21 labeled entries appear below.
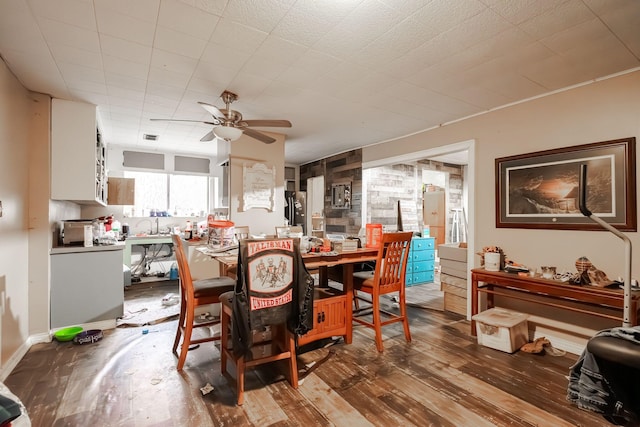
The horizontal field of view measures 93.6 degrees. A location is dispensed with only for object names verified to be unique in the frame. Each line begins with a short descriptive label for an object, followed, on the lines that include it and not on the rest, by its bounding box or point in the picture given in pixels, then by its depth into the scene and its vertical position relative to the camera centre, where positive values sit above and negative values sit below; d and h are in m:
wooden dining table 2.49 -0.40
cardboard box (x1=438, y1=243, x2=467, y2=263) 3.77 -0.48
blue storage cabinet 5.37 -0.85
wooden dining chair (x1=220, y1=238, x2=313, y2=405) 1.92 -0.57
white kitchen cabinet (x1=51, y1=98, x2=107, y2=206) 3.08 +0.67
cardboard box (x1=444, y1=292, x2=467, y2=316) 3.73 -1.13
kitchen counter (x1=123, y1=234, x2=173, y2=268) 5.14 -0.46
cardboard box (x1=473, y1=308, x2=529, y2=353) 2.72 -1.07
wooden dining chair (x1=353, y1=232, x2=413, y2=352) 2.70 -0.60
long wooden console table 2.30 -0.67
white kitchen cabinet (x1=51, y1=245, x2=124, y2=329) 3.08 -0.76
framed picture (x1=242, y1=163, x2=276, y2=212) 4.41 +0.43
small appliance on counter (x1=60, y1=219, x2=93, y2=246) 3.27 -0.20
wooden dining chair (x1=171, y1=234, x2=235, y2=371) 2.36 -0.65
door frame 3.60 +0.25
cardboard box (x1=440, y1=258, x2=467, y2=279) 3.74 -0.68
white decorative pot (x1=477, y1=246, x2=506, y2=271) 3.15 -0.45
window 5.93 +0.42
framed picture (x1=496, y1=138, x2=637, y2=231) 2.51 +0.27
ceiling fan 2.94 +0.94
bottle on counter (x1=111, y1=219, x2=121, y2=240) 4.65 -0.20
